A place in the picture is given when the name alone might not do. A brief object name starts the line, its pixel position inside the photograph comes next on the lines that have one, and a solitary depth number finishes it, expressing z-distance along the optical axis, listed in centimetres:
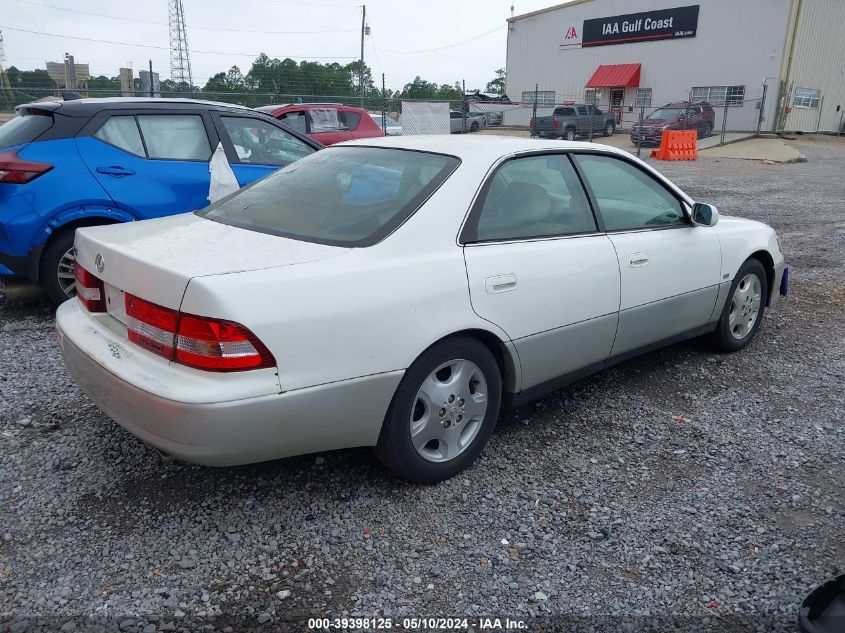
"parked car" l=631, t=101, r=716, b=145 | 2683
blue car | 482
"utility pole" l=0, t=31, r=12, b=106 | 1886
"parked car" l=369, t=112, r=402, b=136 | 2109
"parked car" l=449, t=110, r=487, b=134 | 3159
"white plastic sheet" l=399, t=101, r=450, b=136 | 2062
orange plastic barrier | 2219
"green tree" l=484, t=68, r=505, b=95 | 7634
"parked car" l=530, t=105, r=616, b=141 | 2902
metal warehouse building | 3100
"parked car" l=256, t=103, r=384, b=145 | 1170
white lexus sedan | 245
